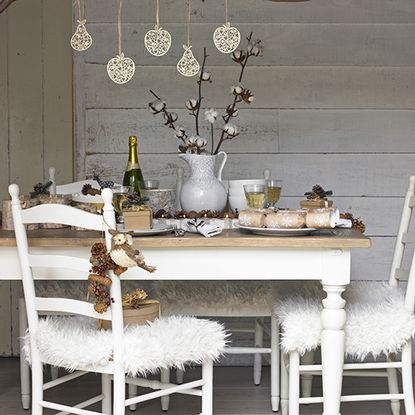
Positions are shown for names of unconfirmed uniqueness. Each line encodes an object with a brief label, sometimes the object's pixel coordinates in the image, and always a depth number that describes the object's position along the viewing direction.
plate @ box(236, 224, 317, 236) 3.65
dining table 3.60
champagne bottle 4.60
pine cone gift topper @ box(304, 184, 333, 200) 4.43
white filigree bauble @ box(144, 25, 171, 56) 4.08
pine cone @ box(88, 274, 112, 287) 3.28
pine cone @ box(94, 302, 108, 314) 3.29
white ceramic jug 4.37
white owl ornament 3.23
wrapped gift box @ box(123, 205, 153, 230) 3.73
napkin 3.68
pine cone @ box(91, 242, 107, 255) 3.30
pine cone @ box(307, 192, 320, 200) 4.42
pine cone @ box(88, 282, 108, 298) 3.30
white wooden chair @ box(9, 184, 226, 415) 3.34
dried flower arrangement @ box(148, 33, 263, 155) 4.44
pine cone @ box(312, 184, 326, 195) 4.44
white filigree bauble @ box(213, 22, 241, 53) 4.11
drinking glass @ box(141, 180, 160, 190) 4.44
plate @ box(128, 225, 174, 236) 3.69
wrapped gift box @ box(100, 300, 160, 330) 3.60
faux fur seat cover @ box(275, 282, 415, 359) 3.82
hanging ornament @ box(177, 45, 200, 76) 4.16
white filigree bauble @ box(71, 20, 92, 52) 4.12
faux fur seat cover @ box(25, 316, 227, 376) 3.38
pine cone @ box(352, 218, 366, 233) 4.19
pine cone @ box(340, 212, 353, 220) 4.30
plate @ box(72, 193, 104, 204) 4.16
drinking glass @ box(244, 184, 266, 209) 4.06
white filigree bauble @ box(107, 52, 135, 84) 4.04
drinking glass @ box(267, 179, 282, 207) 4.25
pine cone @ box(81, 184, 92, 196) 4.22
